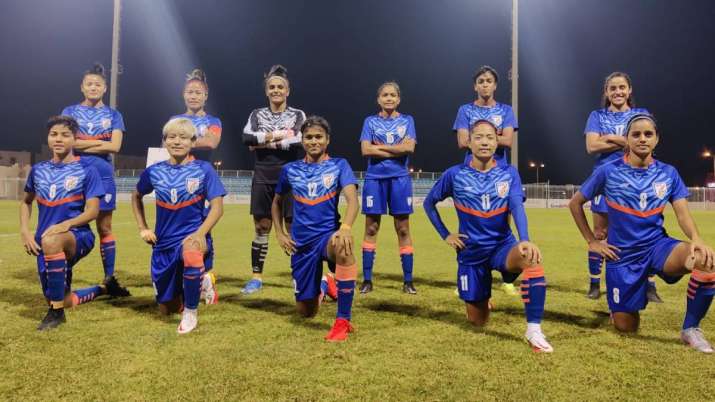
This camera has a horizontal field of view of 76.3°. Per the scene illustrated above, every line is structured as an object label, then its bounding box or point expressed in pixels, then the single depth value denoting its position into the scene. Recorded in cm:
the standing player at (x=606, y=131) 445
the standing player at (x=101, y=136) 465
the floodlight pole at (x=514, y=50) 1189
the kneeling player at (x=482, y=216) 345
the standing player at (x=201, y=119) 495
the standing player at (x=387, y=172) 504
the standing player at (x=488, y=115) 476
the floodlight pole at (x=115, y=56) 1347
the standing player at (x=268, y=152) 483
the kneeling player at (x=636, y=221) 319
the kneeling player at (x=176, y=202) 368
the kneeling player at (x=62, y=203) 346
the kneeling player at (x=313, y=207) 361
